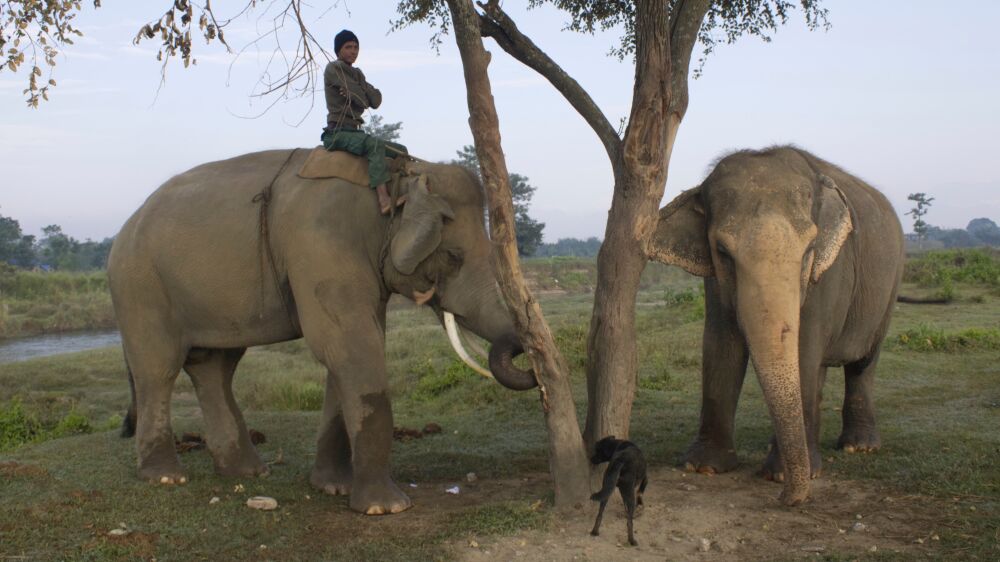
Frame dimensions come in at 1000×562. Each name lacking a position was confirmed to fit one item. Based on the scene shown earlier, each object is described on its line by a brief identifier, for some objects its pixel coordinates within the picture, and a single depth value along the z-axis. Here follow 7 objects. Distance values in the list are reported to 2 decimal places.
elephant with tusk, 6.48
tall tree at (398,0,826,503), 6.36
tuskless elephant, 5.88
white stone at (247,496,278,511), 6.48
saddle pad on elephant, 6.91
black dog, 5.44
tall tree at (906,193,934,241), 68.50
